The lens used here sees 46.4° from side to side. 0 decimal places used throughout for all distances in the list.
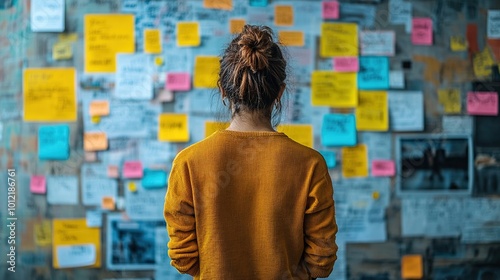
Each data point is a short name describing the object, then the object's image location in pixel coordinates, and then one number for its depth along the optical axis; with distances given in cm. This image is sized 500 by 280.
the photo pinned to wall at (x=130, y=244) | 296
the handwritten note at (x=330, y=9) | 299
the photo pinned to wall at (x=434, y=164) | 305
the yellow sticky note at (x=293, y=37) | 298
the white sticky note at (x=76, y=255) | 296
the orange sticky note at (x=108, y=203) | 295
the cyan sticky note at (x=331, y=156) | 301
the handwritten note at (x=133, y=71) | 294
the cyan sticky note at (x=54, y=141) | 295
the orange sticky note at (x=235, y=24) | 296
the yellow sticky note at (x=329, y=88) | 300
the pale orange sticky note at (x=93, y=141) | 296
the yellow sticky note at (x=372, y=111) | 301
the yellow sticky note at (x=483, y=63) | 307
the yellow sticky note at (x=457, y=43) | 305
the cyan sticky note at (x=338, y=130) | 300
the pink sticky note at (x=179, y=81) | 295
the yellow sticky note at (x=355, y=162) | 302
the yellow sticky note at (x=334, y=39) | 299
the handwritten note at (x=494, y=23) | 308
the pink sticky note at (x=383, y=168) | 303
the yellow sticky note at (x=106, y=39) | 294
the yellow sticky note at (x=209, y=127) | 296
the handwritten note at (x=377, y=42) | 301
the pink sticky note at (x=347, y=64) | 300
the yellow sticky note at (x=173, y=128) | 296
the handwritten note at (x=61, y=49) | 295
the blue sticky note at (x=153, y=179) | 296
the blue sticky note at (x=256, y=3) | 297
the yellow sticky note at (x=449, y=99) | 306
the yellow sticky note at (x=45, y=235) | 296
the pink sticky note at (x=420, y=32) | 303
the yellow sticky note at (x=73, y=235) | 295
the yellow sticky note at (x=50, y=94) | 295
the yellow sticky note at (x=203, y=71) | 295
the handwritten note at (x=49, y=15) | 294
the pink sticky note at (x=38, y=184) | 296
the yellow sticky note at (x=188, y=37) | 295
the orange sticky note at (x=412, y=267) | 305
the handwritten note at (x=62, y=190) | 296
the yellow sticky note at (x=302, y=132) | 299
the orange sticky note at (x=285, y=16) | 298
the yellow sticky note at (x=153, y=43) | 295
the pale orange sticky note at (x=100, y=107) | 295
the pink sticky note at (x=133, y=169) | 296
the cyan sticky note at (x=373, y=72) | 301
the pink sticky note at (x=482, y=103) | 308
